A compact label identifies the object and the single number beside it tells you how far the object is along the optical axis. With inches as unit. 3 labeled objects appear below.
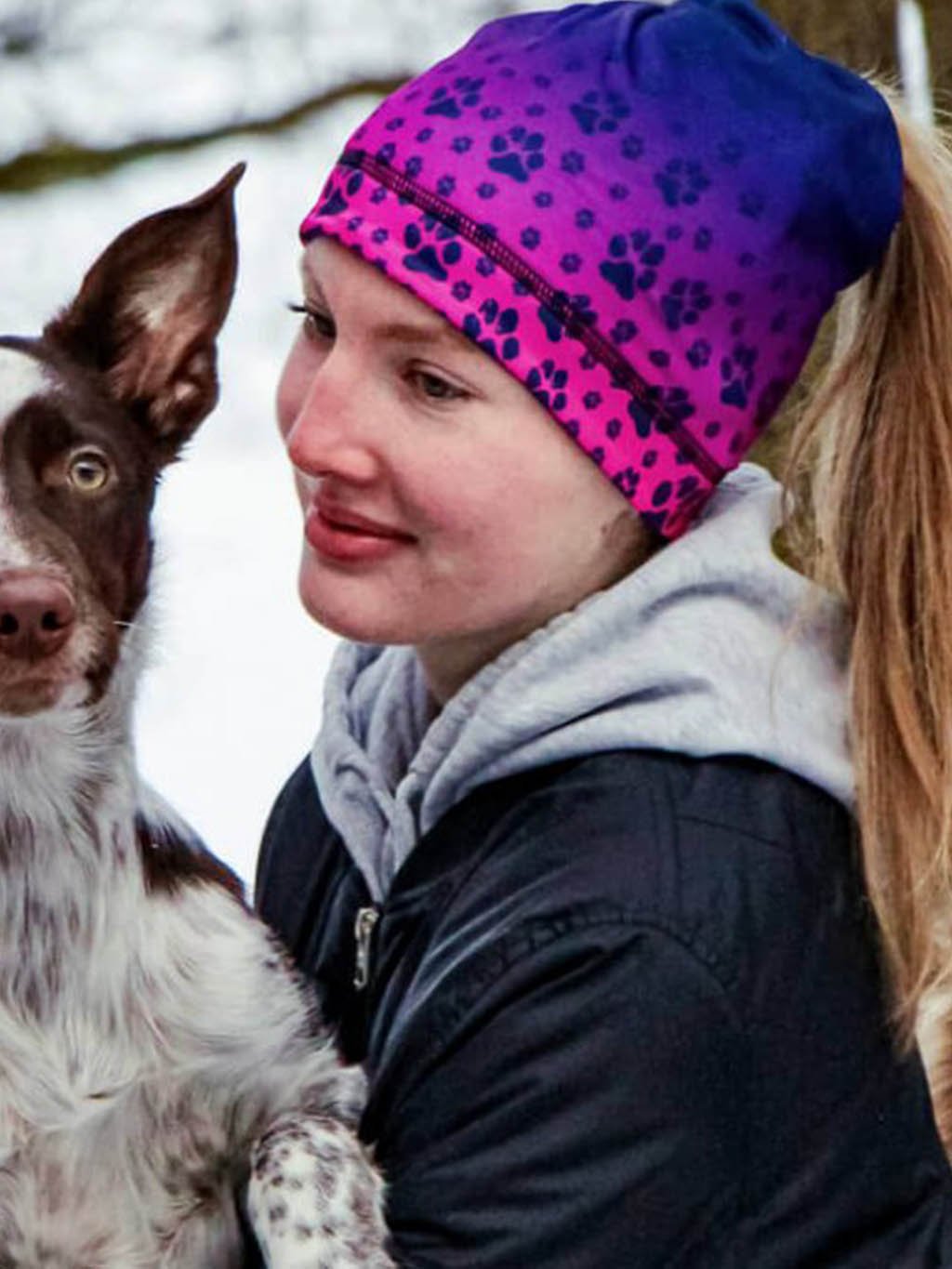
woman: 221.0
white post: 325.1
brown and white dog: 229.6
